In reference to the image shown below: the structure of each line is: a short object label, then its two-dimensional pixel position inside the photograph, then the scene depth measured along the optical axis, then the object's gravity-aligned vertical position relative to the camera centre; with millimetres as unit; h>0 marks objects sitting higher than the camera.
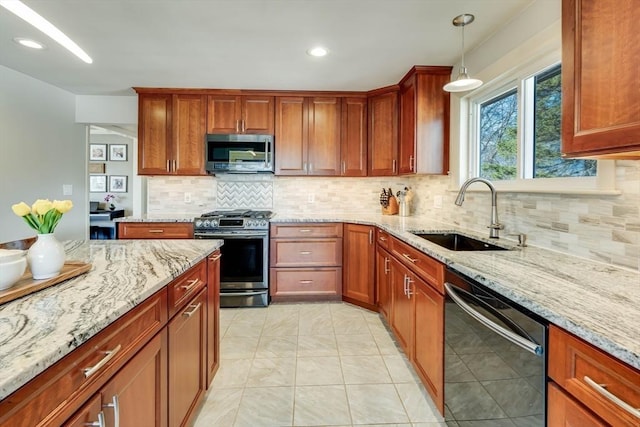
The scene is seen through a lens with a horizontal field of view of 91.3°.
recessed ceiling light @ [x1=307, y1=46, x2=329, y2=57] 2432 +1281
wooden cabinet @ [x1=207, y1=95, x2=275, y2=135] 3371 +1059
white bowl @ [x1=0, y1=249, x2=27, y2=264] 862 -130
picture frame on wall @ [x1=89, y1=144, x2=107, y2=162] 7064 +1315
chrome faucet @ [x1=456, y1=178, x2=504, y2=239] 1874 +7
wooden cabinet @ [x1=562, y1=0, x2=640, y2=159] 886 +425
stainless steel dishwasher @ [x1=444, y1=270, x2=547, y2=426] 902 -503
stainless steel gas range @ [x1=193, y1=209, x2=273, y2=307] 3041 -434
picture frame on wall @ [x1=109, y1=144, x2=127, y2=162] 7168 +1341
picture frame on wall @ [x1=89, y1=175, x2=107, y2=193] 7062 +620
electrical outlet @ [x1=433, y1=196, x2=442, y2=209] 2924 +110
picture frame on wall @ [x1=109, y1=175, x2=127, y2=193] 7160 +644
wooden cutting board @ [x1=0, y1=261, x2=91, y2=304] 845 -220
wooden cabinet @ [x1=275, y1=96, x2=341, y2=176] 3418 +846
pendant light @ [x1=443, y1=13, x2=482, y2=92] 1824 +779
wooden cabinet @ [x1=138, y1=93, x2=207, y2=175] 3346 +832
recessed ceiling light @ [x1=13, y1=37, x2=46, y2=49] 2361 +1290
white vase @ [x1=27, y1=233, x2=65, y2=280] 970 -150
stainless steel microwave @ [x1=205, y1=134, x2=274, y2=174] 3295 +623
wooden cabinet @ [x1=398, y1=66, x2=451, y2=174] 2785 +836
